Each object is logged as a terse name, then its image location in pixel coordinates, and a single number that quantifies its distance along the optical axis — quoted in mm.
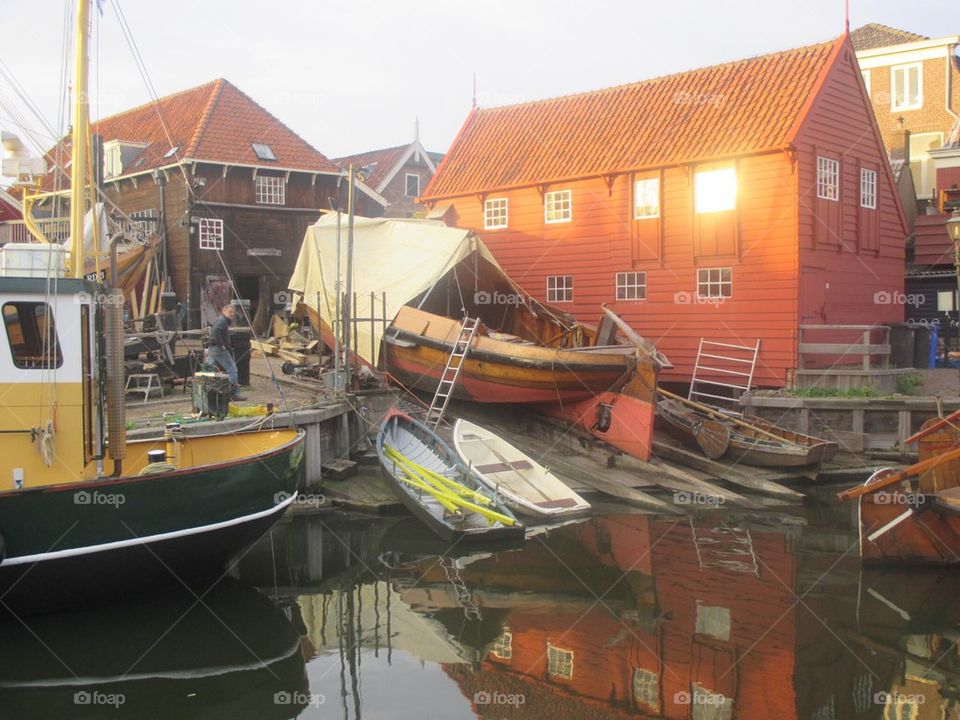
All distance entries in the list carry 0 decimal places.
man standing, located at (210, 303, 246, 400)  15352
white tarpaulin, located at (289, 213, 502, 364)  19094
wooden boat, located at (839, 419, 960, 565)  11469
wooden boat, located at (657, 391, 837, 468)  16797
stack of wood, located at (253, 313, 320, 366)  20809
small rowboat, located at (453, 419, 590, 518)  13859
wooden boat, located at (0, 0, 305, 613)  9797
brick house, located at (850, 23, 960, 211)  32781
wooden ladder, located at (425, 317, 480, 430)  17188
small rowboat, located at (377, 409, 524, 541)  12883
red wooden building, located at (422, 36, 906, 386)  20422
